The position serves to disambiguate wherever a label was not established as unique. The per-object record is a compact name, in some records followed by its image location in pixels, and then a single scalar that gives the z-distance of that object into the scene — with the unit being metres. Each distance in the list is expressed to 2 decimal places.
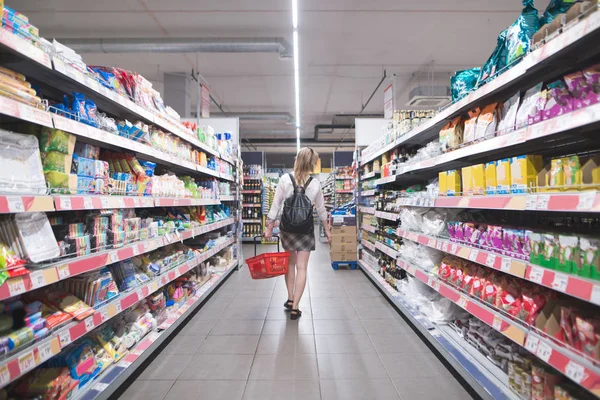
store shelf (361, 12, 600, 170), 1.24
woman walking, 3.29
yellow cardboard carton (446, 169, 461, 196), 2.36
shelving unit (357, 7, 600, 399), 1.27
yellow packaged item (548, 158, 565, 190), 1.43
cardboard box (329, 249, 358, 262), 5.91
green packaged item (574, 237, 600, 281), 1.20
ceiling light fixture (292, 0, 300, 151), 4.84
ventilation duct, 5.98
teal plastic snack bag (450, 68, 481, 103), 2.35
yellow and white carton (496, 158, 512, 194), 1.77
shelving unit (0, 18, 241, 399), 1.33
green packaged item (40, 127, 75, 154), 1.61
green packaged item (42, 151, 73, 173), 1.62
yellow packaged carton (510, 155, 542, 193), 1.63
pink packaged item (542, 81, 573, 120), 1.39
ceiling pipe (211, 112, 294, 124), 11.71
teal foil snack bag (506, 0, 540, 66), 1.66
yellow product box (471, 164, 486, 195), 2.04
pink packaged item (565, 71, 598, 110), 1.28
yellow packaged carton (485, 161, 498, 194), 1.91
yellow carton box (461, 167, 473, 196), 2.16
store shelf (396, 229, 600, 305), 1.17
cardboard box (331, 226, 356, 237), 5.86
